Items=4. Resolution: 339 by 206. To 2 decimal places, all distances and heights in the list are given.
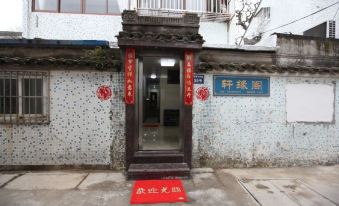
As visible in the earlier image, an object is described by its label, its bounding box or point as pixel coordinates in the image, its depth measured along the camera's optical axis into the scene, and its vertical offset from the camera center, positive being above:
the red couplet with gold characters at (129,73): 6.50 +0.82
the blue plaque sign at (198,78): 6.98 +0.72
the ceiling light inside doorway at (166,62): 8.82 +1.56
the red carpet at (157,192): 5.04 -2.18
